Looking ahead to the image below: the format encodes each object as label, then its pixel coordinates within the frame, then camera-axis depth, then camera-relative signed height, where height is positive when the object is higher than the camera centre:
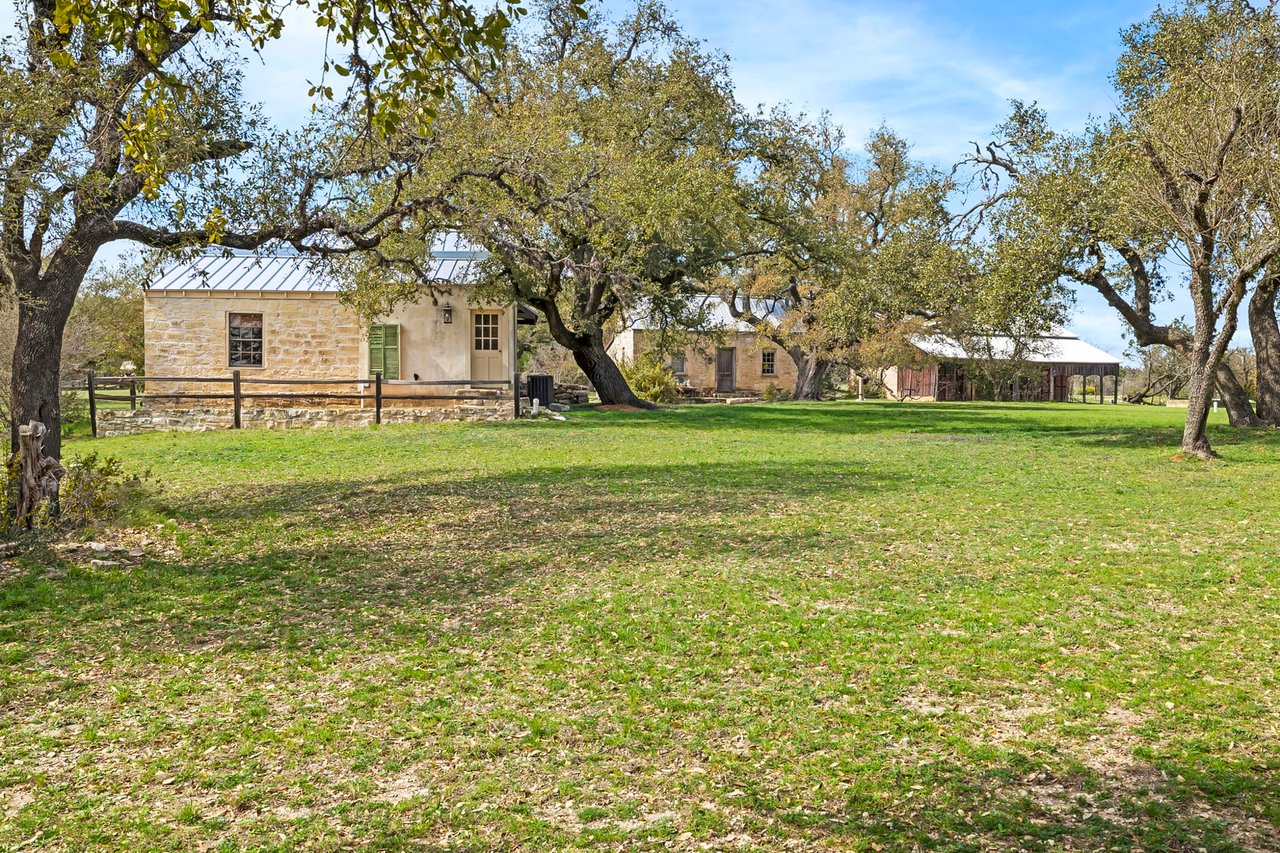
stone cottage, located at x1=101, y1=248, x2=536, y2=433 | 24.39 +0.68
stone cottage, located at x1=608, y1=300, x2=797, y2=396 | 48.00 +0.34
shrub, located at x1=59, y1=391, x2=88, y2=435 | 22.66 -1.00
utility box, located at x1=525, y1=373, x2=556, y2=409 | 26.89 -0.46
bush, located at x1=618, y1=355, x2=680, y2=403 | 35.94 -0.22
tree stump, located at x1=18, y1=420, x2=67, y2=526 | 8.48 -0.93
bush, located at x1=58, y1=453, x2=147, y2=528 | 8.76 -1.16
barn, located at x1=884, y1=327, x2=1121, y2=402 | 45.19 +0.33
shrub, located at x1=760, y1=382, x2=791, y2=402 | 44.66 -0.93
